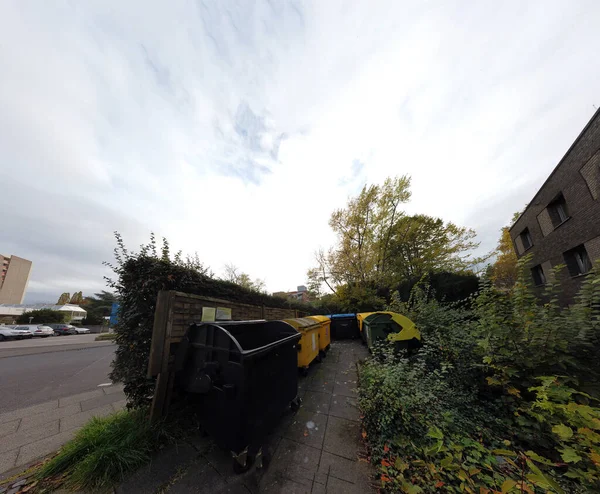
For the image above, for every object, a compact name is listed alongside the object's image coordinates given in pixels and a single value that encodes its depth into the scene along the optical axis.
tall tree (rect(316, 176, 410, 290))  15.02
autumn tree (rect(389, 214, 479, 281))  15.58
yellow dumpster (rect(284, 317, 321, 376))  4.62
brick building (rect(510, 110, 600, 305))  7.17
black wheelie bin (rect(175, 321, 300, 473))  2.17
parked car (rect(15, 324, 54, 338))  20.59
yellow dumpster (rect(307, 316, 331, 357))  6.17
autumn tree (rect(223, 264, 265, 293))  21.59
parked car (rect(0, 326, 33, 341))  18.33
